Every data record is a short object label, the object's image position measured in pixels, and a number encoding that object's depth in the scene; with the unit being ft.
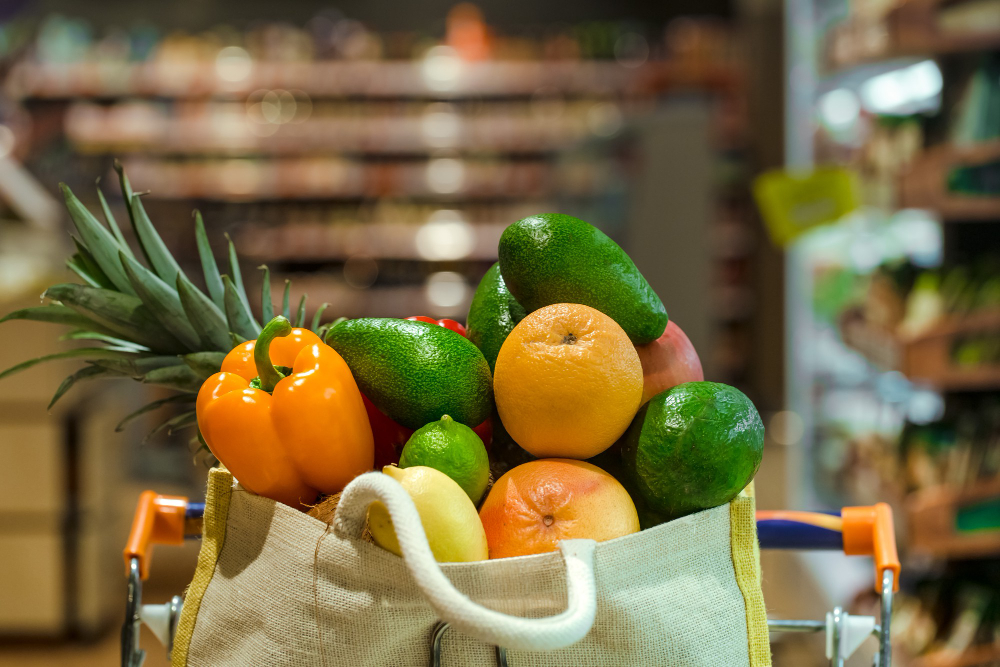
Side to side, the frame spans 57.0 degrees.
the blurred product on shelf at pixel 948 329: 7.39
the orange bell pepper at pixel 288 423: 2.30
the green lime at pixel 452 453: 2.26
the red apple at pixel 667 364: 2.59
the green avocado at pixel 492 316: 2.75
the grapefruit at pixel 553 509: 2.18
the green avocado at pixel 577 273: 2.55
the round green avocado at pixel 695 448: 2.25
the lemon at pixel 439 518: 2.04
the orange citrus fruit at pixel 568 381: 2.29
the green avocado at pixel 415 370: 2.44
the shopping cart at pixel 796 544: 2.61
